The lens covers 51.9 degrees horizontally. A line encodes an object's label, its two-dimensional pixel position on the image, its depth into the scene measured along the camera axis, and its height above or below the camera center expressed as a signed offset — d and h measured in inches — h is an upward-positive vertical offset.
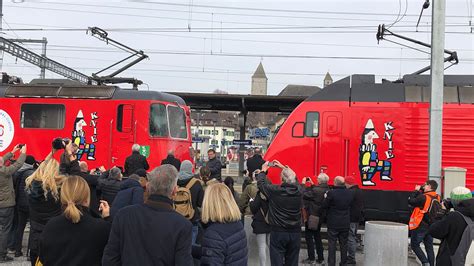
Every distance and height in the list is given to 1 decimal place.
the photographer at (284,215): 276.1 -44.7
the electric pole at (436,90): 366.6 +38.5
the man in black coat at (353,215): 353.1 -56.6
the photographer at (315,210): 357.1 -53.9
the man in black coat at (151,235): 135.3 -28.9
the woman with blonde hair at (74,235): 141.6 -31.1
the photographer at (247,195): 324.5 -40.1
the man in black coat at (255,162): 538.6 -30.0
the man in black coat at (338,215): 333.7 -53.8
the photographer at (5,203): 311.1 -50.3
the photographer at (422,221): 338.3 -56.6
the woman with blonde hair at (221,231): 175.8 -35.2
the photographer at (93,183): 273.4 -31.1
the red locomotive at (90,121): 540.7 +10.6
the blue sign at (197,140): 1225.5 -16.4
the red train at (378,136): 453.1 +2.3
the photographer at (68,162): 268.1 -18.2
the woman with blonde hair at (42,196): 219.8 -31.4
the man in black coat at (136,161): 394.5 -24.8
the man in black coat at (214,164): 452.4 -29.2
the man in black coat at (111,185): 297.3 -33.5
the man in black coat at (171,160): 433.8 -24.7
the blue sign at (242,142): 961.5 -13.9
